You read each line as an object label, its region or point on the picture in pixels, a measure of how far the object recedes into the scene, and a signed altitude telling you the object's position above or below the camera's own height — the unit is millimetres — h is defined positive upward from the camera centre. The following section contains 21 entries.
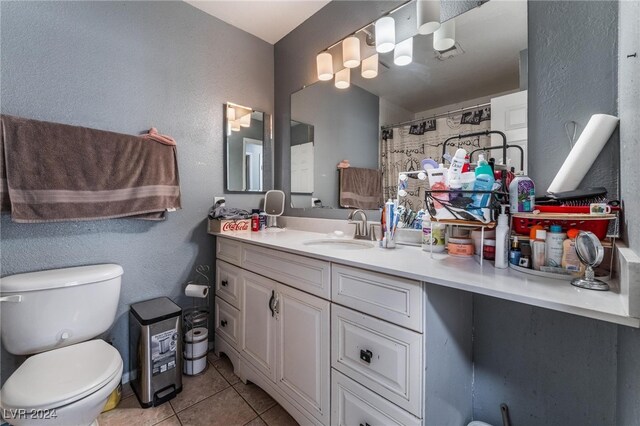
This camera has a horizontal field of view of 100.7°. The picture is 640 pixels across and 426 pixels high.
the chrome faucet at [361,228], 1512 -111
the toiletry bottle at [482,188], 858 +67
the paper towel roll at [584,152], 816 +180
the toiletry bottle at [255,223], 1932 -101
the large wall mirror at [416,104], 1095 +563
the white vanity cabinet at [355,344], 839 -516
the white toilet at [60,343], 941 -617
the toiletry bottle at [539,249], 817 -128
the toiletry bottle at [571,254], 754 -134
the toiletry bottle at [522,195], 877 +44
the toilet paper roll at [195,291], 1678 -517
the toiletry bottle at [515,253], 871 -147
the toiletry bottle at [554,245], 794 -111
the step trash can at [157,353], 1393 -777
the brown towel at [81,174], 1214 +189
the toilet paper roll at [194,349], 1639 -872
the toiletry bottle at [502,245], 872 -121
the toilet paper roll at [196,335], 1643 -793
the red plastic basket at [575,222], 750 -42
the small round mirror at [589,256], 673 -125
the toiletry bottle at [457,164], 925 +157
